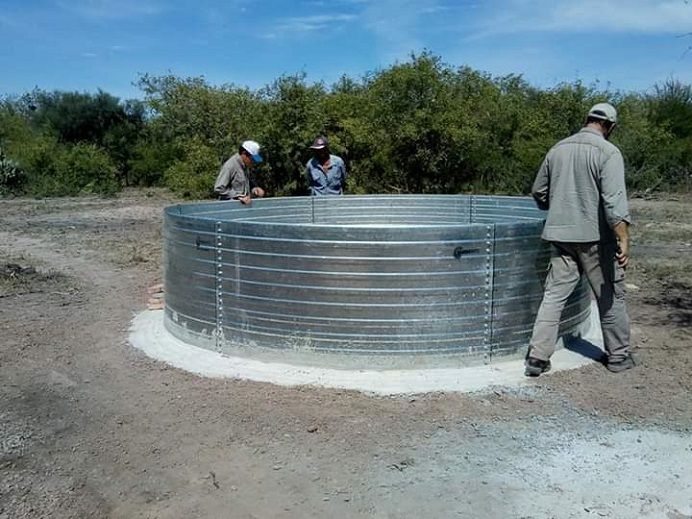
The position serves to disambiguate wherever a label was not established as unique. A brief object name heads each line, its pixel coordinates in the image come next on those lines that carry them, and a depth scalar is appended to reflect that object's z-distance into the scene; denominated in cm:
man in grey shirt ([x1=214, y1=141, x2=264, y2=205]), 732
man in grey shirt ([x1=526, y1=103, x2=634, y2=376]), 455
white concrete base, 458
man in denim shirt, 875
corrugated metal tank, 470
